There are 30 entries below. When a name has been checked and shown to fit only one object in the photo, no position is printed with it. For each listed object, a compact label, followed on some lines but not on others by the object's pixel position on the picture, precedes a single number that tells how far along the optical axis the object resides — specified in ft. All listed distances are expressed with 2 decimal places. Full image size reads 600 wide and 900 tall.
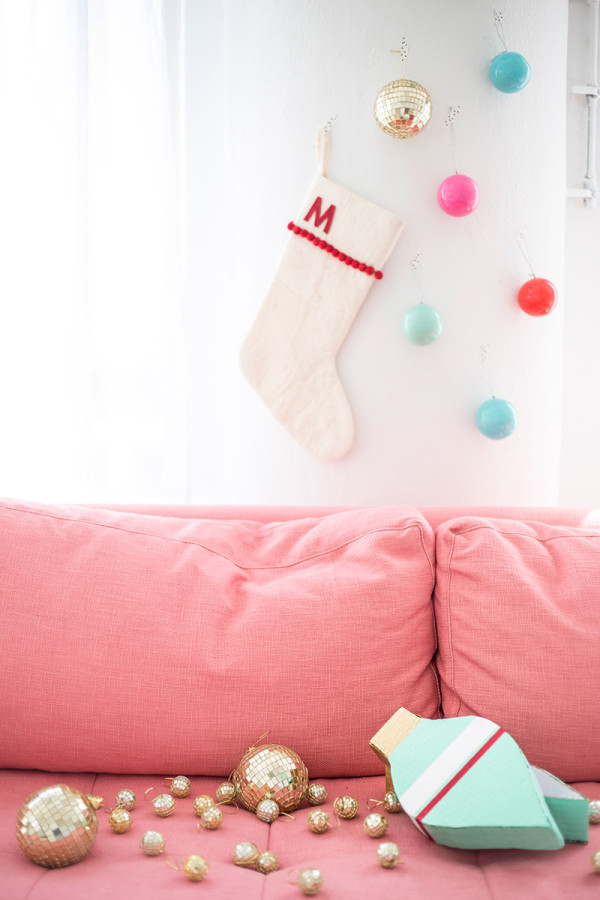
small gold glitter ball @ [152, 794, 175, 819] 3.14
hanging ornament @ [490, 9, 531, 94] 5.18
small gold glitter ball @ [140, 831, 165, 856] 2.79
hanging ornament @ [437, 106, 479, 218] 5.23
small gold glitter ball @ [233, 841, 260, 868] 2.79
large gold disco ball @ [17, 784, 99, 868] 2.67
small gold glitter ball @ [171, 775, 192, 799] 3.32
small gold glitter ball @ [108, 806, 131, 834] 2.97
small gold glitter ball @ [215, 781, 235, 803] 3.27
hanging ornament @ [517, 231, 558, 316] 5.35
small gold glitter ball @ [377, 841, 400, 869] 2.73
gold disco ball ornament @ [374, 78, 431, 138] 5.06
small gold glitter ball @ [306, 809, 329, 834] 3.04
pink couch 3.34
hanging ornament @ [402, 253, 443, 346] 5.33
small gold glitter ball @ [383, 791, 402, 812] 3.19
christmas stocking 5.46
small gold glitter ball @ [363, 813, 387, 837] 2.98
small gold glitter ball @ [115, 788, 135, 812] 3.19
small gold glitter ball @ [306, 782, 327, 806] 3.29
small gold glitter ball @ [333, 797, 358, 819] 3.15
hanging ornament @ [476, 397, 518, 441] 5.36
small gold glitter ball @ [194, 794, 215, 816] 3.14
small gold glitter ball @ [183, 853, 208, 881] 2.63
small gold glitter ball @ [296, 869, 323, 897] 2.55
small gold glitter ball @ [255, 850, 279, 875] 2.77
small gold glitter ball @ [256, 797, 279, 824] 3.14
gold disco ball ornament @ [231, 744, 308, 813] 3.15
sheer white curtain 5.72
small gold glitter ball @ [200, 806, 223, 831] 3.03
